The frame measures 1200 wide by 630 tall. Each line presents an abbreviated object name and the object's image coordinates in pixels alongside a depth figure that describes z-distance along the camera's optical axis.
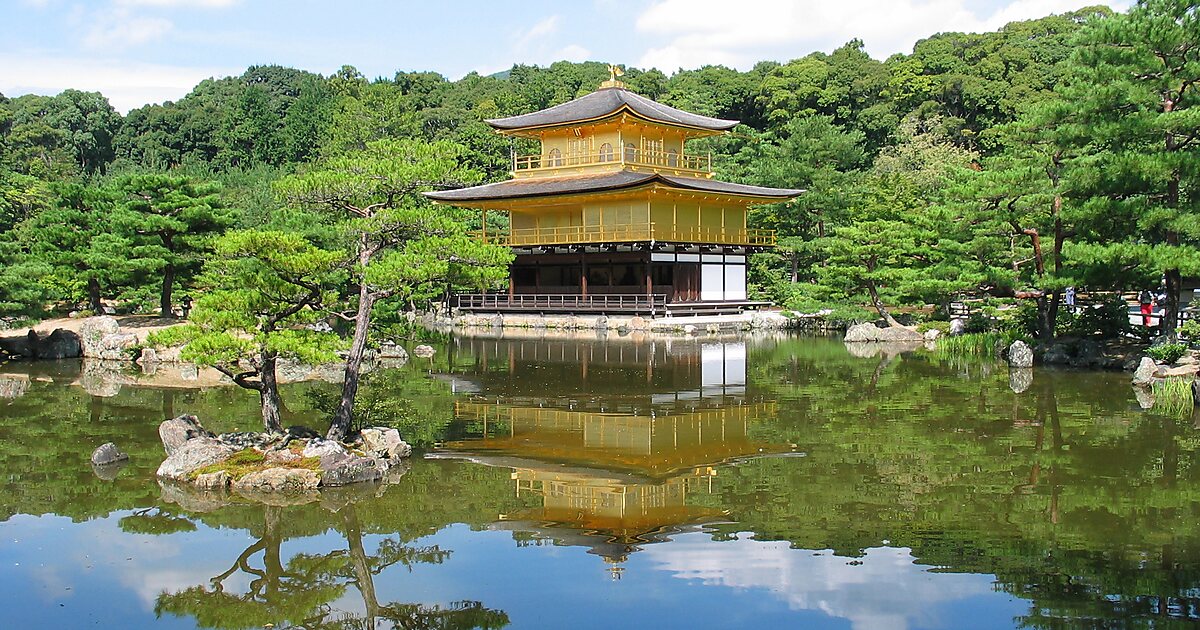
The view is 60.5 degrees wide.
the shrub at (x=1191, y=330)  16.23
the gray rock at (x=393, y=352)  20.80
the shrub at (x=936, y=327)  25.76
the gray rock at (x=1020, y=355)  19.17
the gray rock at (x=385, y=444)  10.24
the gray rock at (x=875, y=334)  25.70
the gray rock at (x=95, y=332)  22.03
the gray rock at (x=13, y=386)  15.74
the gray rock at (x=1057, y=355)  19.38
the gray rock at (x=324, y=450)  9.47
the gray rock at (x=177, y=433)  10.24
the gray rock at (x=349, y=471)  9.26
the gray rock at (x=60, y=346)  21.84
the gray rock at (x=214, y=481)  9.21
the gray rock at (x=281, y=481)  9.12
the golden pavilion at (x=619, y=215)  31.98
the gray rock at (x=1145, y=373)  15.98
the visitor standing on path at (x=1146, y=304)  21.16
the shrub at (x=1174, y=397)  13.27
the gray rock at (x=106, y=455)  10.41
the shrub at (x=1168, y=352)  16.53
